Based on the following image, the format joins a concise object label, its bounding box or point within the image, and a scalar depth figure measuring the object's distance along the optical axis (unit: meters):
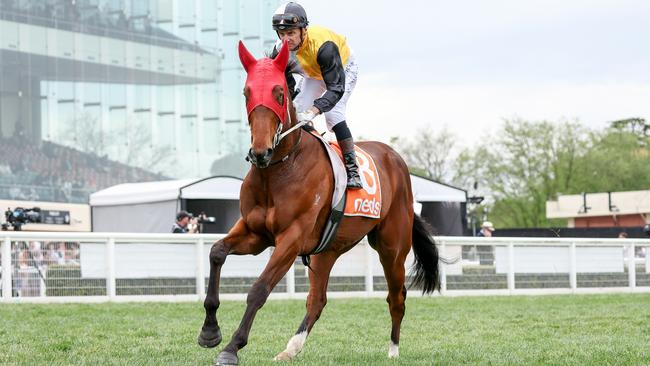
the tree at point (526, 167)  62.22
